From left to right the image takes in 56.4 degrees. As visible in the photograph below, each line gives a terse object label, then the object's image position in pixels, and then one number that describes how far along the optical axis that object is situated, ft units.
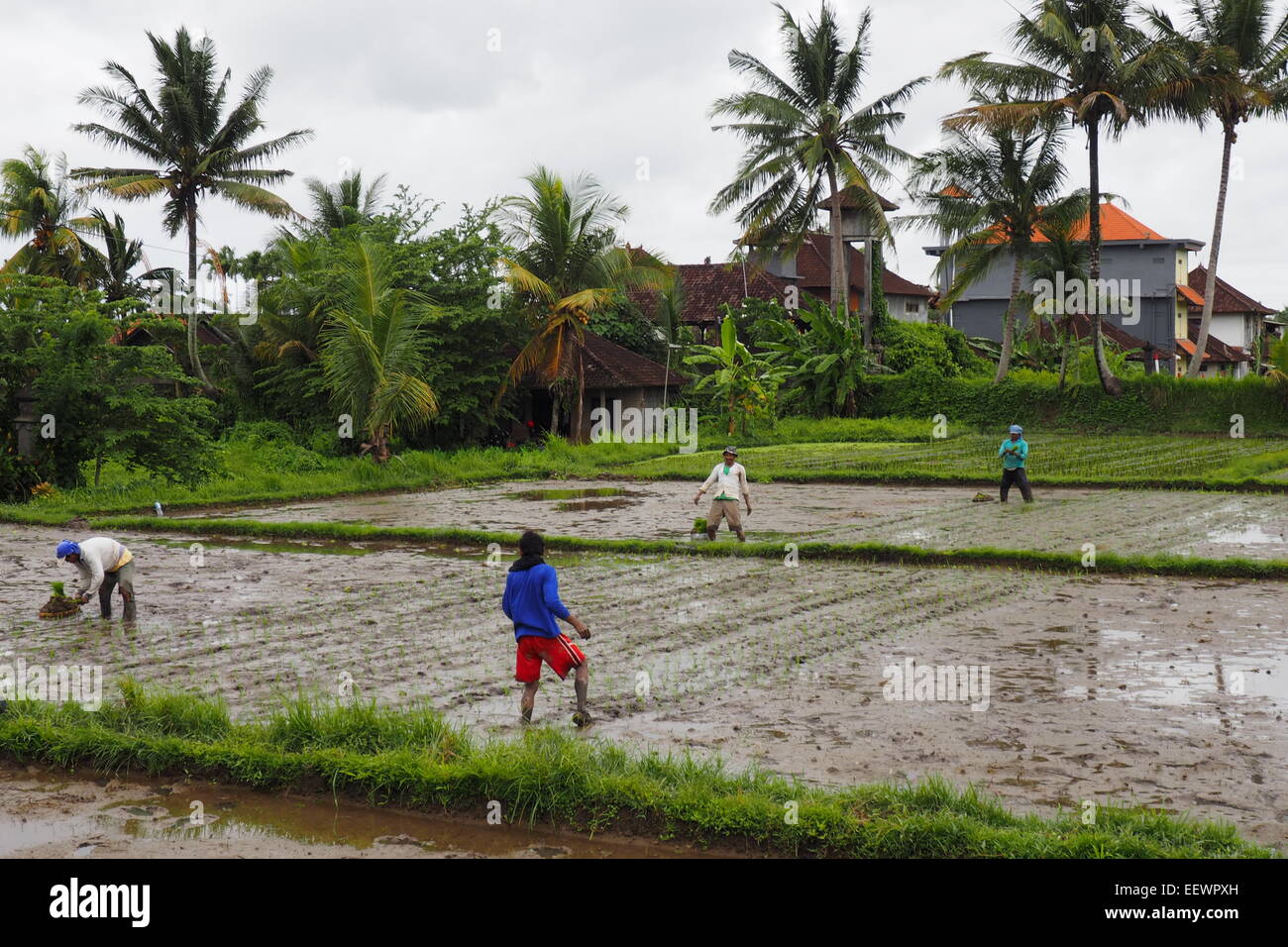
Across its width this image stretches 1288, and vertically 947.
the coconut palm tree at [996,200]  115.03
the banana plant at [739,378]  105.70
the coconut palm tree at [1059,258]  114.93
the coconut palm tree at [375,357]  82.28
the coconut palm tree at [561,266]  100.01
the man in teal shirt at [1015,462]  62.49
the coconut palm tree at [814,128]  120.47
